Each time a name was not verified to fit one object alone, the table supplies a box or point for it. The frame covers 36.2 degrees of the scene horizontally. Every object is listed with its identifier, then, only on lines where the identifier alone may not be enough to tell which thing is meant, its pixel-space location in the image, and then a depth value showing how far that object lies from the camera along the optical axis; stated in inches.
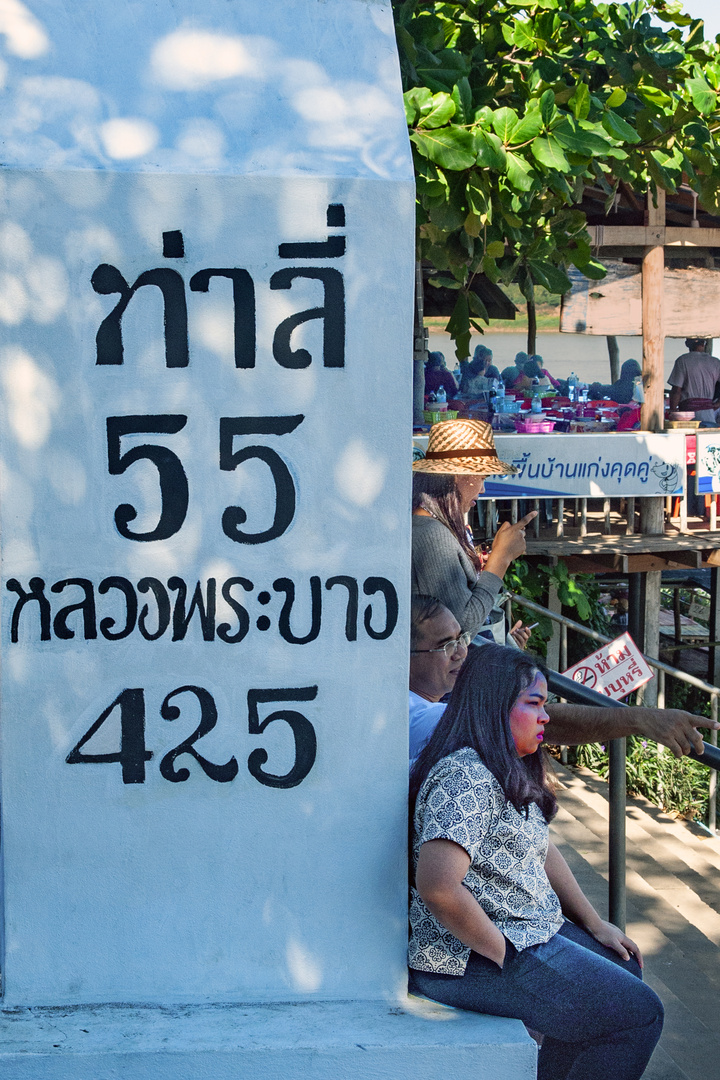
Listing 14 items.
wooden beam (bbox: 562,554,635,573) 419.8
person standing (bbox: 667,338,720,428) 446.9
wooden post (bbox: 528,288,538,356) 486.5
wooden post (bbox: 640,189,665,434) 408.8
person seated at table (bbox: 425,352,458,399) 438.0
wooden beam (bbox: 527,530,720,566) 399.5
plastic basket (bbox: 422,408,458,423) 393.7
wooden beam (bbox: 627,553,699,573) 413.1
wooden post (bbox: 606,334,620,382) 608.4
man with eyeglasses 96.2
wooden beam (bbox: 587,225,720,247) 402.3
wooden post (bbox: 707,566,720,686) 477.5
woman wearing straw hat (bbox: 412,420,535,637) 143.0
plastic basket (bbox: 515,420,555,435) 409.4
